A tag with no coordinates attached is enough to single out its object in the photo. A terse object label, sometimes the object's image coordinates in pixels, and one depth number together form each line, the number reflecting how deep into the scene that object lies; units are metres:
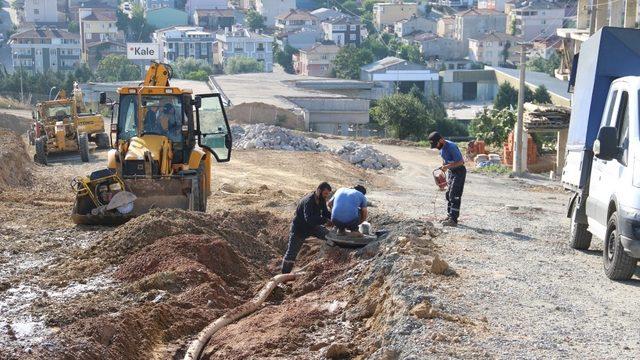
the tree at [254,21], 150.50
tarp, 14.39
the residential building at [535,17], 144.61
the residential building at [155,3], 173.25
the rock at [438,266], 12.28
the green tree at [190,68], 100.57
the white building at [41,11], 155.50
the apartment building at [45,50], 122.62
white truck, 12.15
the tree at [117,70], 102.50
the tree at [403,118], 55.50
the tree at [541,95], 71.38
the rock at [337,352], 10.62
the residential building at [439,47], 130.50
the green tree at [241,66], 113.94
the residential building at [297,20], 148.62
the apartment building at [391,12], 156.38
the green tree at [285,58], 131.00
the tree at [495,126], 46.62
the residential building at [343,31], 139.88
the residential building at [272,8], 163.75
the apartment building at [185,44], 126.00
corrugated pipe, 12.10
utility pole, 34.59
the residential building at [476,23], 144.00
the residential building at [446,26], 148.50
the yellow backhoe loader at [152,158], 19.00
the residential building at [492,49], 131.50
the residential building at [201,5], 161.50
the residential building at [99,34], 126.06
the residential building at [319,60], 120.28
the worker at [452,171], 16.86
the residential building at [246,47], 122.50
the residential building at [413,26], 147.50
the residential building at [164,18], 153.50
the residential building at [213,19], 151.62
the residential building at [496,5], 167.62
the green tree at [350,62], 108.44
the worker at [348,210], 14.59
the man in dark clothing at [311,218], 14.69
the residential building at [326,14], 154.21
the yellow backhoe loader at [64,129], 33.50
